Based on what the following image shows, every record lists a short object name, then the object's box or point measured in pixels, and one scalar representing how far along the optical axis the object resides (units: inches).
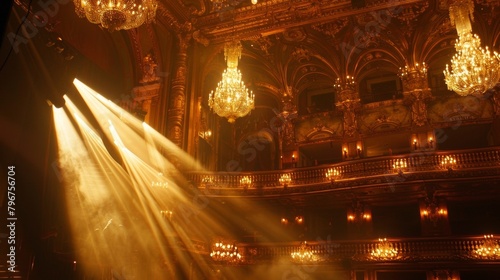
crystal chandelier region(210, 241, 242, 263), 496.4
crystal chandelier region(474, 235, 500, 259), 423.5
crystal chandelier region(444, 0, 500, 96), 369.1
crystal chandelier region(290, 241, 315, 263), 499.5
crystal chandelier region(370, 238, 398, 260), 469.1
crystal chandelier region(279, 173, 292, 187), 531.8
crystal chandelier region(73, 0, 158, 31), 250.1
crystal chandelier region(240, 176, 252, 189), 533.9
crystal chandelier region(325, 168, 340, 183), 515.7
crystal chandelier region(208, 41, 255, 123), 422.0
